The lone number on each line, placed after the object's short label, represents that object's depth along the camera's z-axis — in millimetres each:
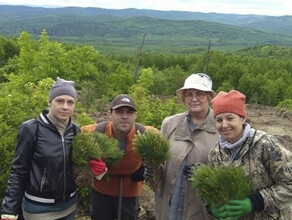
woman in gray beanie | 3191
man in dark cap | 3711
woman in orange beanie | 2750
